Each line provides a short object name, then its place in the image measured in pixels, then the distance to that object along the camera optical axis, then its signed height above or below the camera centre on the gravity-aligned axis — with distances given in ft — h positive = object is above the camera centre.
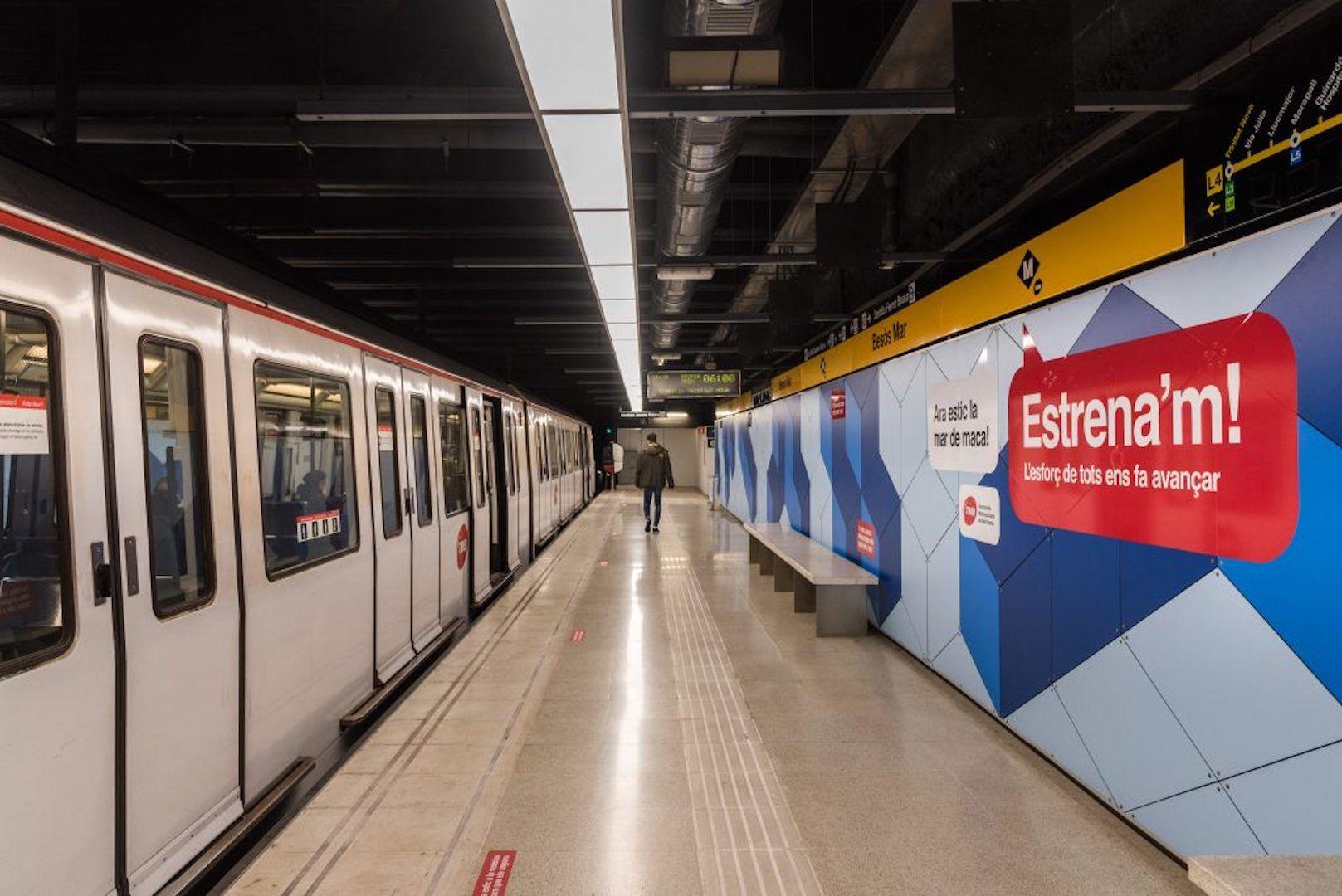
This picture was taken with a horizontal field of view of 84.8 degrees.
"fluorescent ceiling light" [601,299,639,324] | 19.51 +3.91
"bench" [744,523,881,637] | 17.90 -3.78
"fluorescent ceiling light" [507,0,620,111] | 5.99 +3.68
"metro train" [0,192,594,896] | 5.54 -0.85
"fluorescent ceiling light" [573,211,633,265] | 12.21 +3.90
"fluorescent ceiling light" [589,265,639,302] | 15.84 +3.90
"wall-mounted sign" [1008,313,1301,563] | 6.81 -0.19
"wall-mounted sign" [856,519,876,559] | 18.95 -2.67
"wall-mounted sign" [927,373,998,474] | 12.35 +0.16
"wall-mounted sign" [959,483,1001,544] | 12.22 -1.41
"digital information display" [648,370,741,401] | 37.52 +3.29
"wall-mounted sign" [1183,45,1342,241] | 6.19 +2.53
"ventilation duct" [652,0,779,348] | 8.60 +4.68
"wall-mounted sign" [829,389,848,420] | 21.48 +1.04
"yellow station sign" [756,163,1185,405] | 8.19 +2.34
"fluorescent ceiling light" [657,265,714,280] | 17.42 +4.31
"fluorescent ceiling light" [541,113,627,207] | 8.51 +3.84
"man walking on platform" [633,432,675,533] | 39.86 -1.25
